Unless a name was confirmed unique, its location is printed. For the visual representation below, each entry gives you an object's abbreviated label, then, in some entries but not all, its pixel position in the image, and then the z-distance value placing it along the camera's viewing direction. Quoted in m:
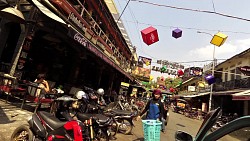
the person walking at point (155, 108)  3.84
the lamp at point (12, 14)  3.89
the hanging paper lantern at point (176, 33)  7.79
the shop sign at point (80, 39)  5.06
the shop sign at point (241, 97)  9.89
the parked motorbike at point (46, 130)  2.40
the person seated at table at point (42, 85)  4.58
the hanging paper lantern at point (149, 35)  6.56
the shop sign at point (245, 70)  11.94
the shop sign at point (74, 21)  5.62
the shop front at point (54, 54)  5.34
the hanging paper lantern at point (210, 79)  12.00
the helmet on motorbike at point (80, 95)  4.15
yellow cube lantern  7.15
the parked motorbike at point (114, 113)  4.09
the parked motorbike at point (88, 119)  2.90
